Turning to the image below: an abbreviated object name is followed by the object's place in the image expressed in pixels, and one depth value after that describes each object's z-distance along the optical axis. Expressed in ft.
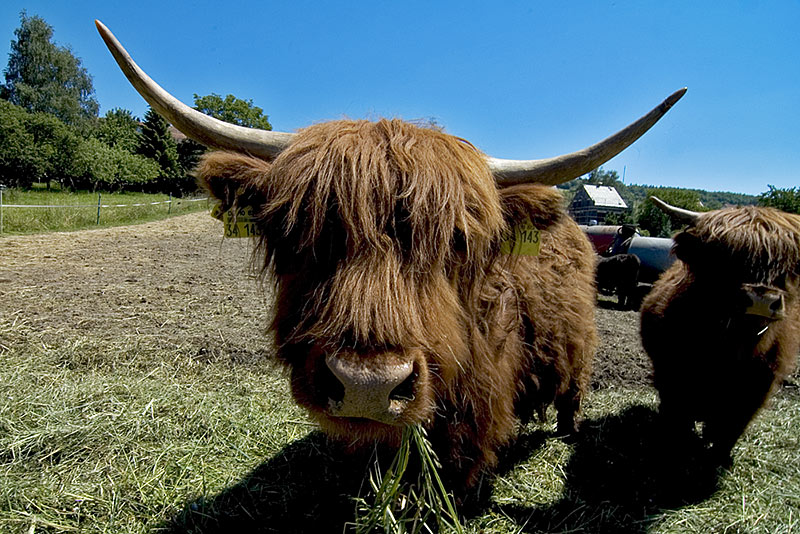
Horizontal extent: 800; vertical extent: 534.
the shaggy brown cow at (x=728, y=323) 9.65
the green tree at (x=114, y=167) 138.51
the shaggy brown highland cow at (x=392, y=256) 5.02
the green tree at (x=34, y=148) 125.43
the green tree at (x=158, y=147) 168.66
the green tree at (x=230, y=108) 141.59
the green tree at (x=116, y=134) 169.58
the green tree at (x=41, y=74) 158.20
